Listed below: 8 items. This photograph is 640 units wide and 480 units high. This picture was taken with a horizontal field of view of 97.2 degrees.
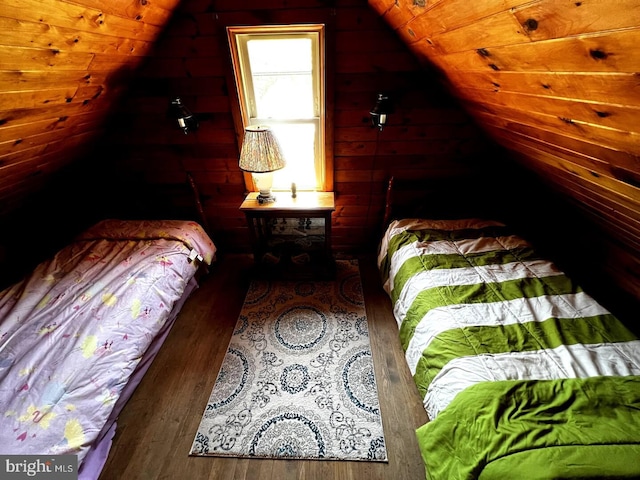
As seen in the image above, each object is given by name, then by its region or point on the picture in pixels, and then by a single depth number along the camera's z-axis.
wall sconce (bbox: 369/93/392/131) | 1.87
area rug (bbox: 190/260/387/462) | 1.47
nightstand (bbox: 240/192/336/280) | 2.21
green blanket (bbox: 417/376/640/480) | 0.89
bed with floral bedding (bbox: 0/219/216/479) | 1.17
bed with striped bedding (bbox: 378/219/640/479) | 0.94
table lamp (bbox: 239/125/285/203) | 1.98
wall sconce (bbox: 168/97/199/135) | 1.97
